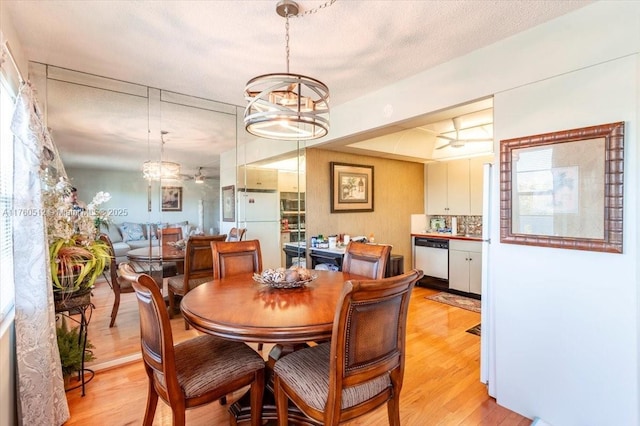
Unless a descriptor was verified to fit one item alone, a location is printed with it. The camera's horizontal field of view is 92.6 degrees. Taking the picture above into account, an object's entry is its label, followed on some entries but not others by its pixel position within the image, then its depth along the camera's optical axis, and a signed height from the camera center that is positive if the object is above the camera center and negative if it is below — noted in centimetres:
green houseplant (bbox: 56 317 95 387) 227 -105
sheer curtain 165 -39
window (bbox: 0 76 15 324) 173 +7
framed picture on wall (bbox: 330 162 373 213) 434 +33
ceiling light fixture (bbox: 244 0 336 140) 163 +64
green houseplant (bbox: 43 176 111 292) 202 -22
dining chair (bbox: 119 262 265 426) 139 -79
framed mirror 165 +13
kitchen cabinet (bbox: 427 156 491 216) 478 +39
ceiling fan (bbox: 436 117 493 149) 425 +101
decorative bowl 193 -46
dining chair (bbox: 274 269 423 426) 125 -69
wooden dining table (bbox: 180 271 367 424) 134 -50
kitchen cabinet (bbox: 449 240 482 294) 438 -82
